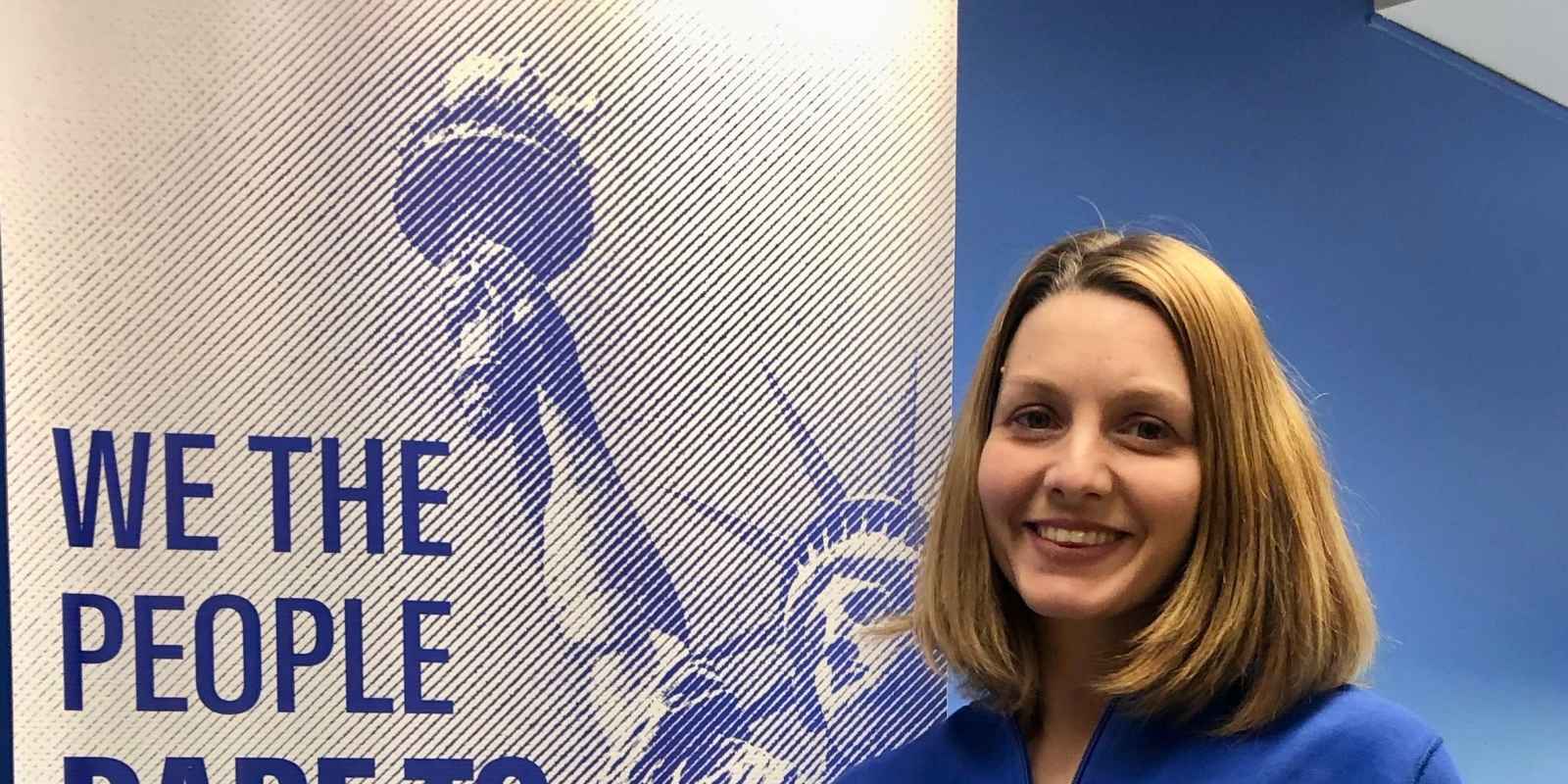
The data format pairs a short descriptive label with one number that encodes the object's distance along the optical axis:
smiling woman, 1.08
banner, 1.45
